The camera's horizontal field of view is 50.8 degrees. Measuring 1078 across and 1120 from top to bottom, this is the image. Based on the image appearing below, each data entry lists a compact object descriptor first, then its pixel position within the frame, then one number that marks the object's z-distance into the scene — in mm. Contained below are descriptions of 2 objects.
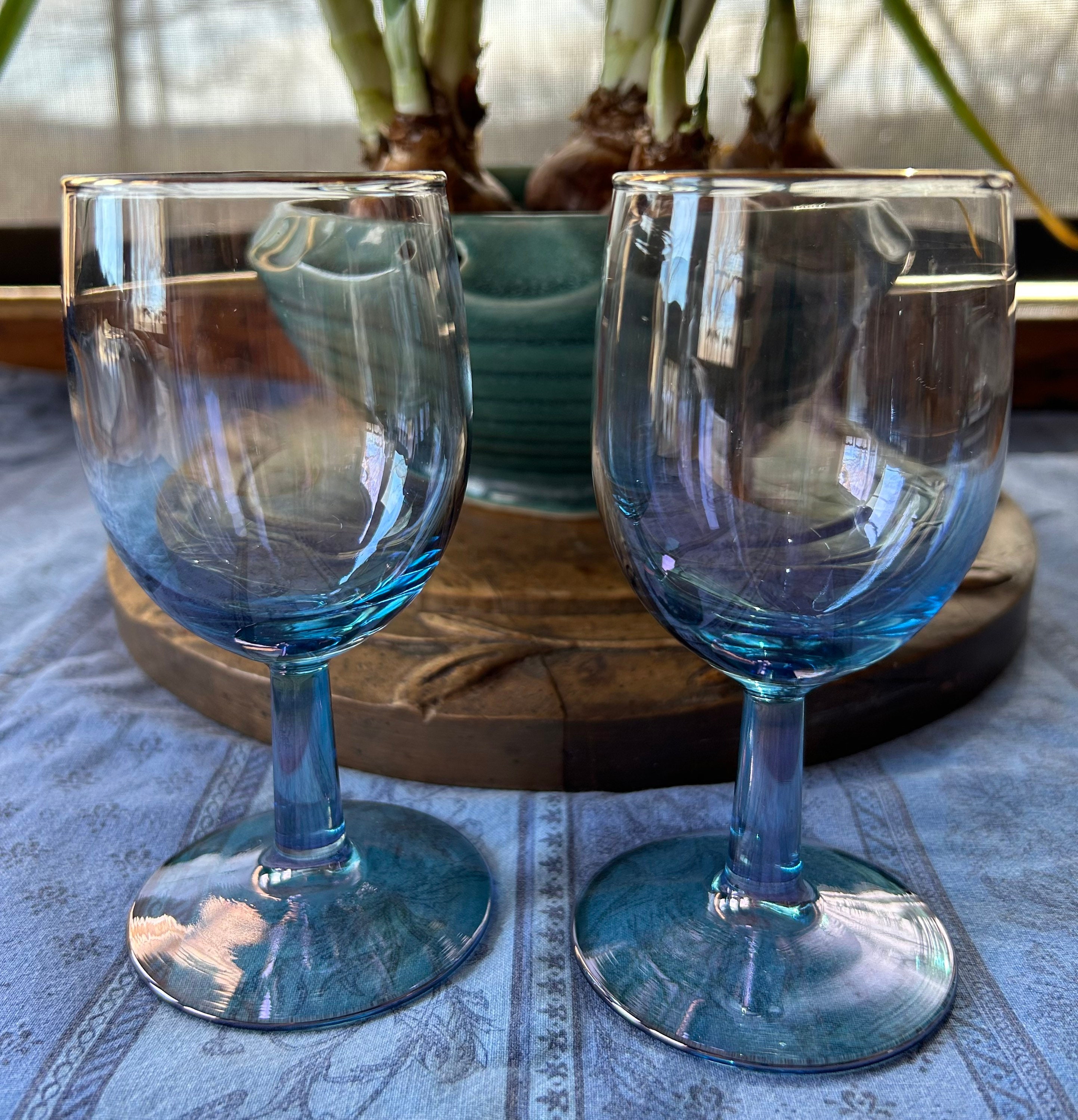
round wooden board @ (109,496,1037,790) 365
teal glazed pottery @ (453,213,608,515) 445
